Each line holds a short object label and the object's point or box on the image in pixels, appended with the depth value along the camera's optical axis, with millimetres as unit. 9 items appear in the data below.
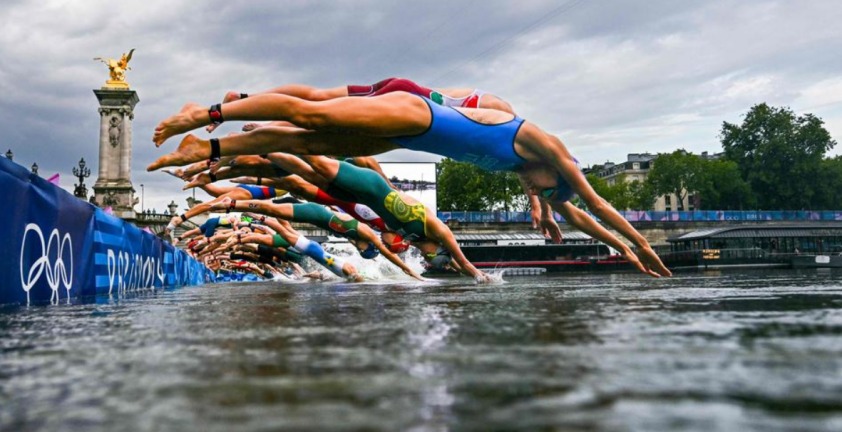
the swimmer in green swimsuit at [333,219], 13555
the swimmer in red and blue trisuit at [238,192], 13996
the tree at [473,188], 72125
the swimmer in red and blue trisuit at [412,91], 6078
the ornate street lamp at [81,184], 34469
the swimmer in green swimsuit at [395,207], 9523
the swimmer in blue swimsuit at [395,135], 4840
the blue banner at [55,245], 5109
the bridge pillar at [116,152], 54375
